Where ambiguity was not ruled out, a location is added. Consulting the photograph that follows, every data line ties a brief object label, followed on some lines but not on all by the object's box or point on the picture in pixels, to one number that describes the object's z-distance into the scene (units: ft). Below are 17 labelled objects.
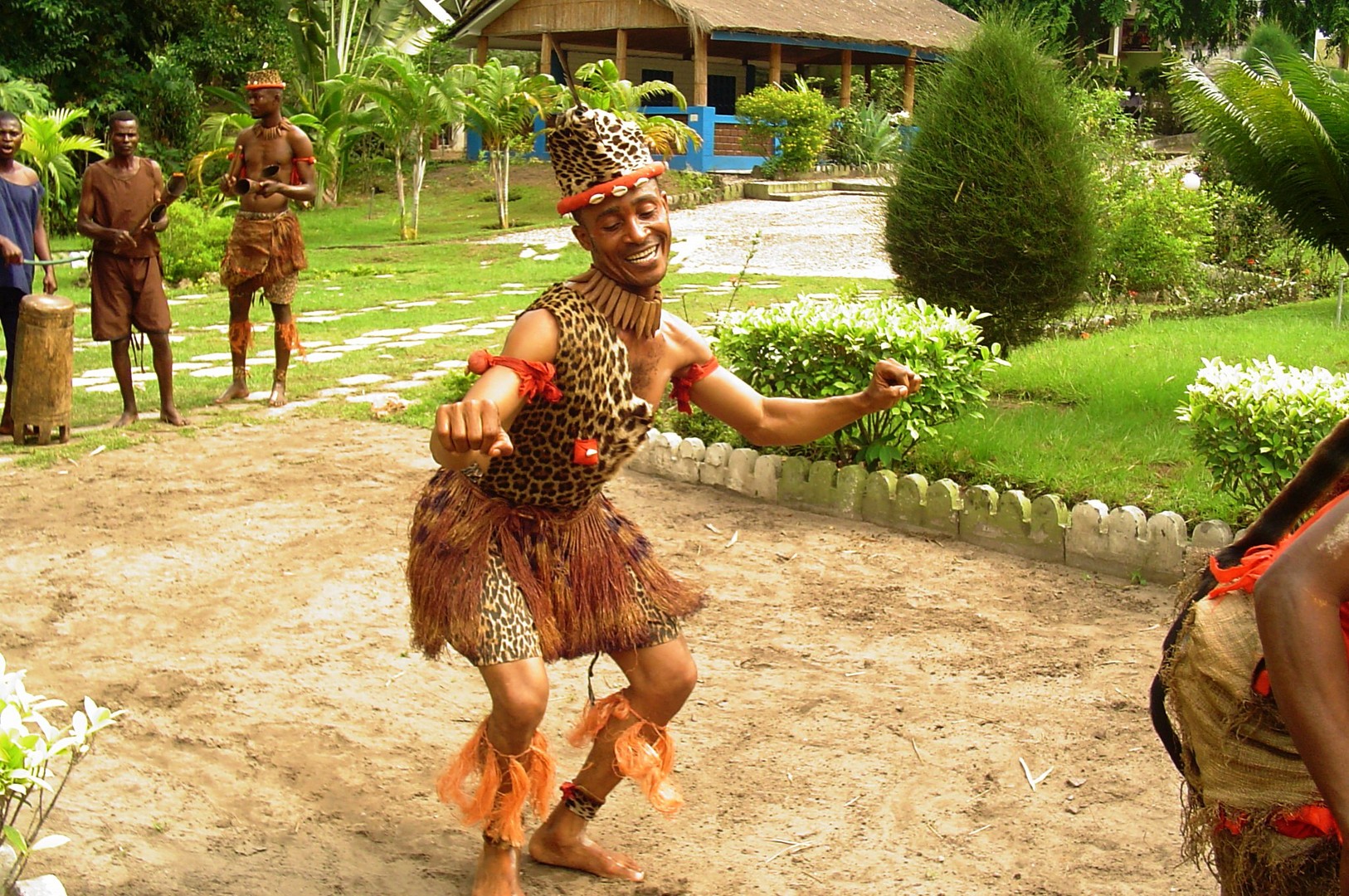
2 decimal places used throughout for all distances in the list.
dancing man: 10.39
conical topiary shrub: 28.07
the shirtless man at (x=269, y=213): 29.58
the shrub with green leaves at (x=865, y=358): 21.72
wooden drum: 25.95
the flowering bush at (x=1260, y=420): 18.17
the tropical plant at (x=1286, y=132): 24.80
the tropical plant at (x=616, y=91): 69.16
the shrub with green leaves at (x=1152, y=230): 41.11
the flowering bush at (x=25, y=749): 8.84
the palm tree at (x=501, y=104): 70.38
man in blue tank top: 26.66
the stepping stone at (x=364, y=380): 32.35
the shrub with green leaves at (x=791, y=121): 84.38
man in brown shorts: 27.35
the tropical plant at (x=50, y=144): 55.62
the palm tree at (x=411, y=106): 68.64
